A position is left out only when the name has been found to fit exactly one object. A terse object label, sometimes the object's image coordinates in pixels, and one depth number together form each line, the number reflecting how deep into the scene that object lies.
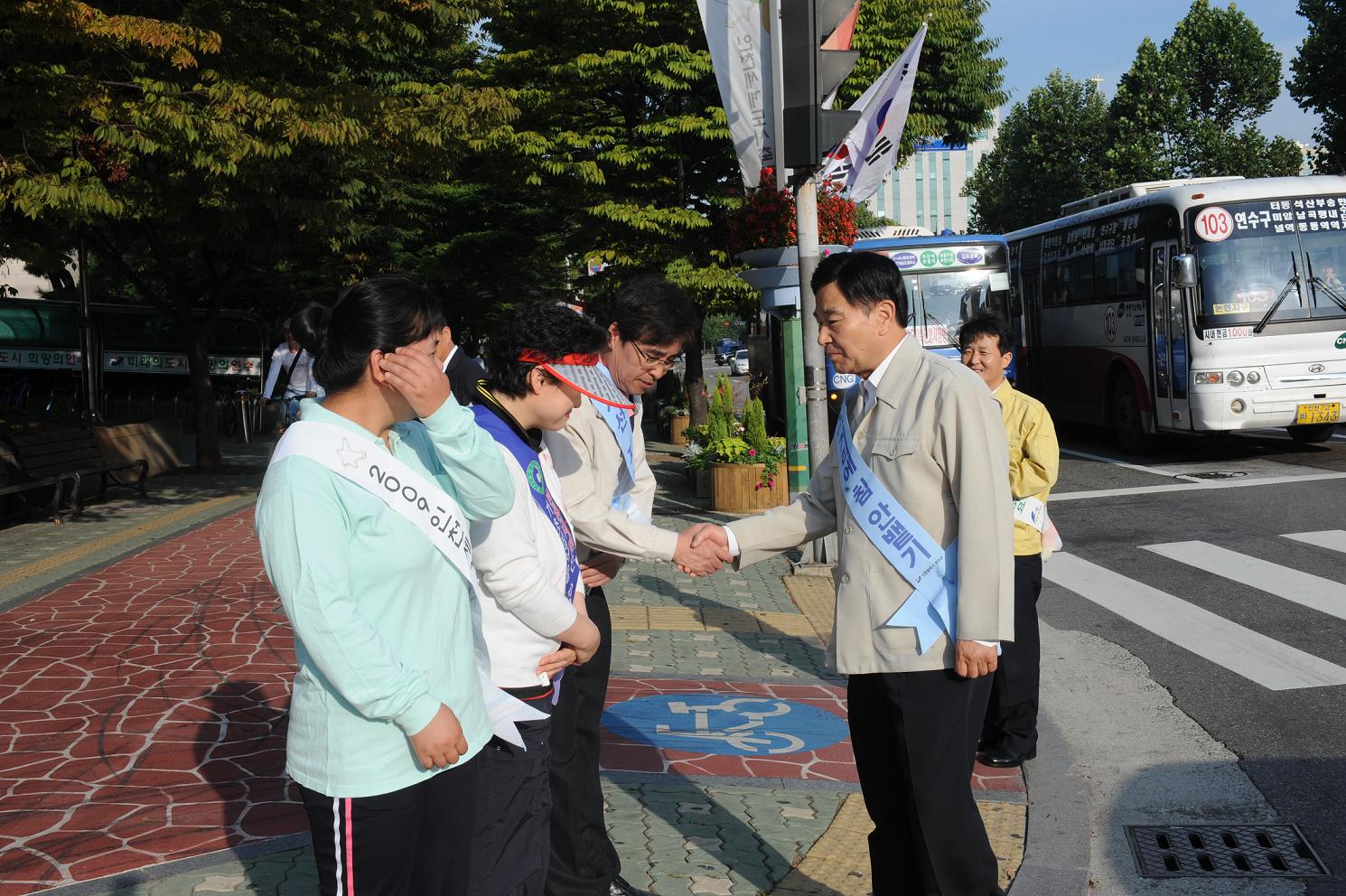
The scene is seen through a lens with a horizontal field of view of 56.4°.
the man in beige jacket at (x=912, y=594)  3.18
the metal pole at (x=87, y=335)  16.61
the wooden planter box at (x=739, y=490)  12.63
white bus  14.39
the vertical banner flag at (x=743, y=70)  8.92
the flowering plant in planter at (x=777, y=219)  13.12
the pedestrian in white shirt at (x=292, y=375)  13.11
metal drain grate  4.14
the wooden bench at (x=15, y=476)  11.64
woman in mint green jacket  2.29
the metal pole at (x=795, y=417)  10.05
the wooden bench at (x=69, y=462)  12.21
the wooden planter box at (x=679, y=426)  22.25
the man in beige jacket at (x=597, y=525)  3.51
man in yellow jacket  5.11
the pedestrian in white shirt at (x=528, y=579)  2.76
